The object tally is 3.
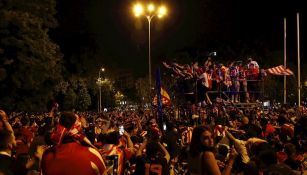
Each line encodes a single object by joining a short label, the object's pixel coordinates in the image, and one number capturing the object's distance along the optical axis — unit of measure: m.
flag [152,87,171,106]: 17.62
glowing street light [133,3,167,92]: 24.77
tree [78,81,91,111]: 59.74
